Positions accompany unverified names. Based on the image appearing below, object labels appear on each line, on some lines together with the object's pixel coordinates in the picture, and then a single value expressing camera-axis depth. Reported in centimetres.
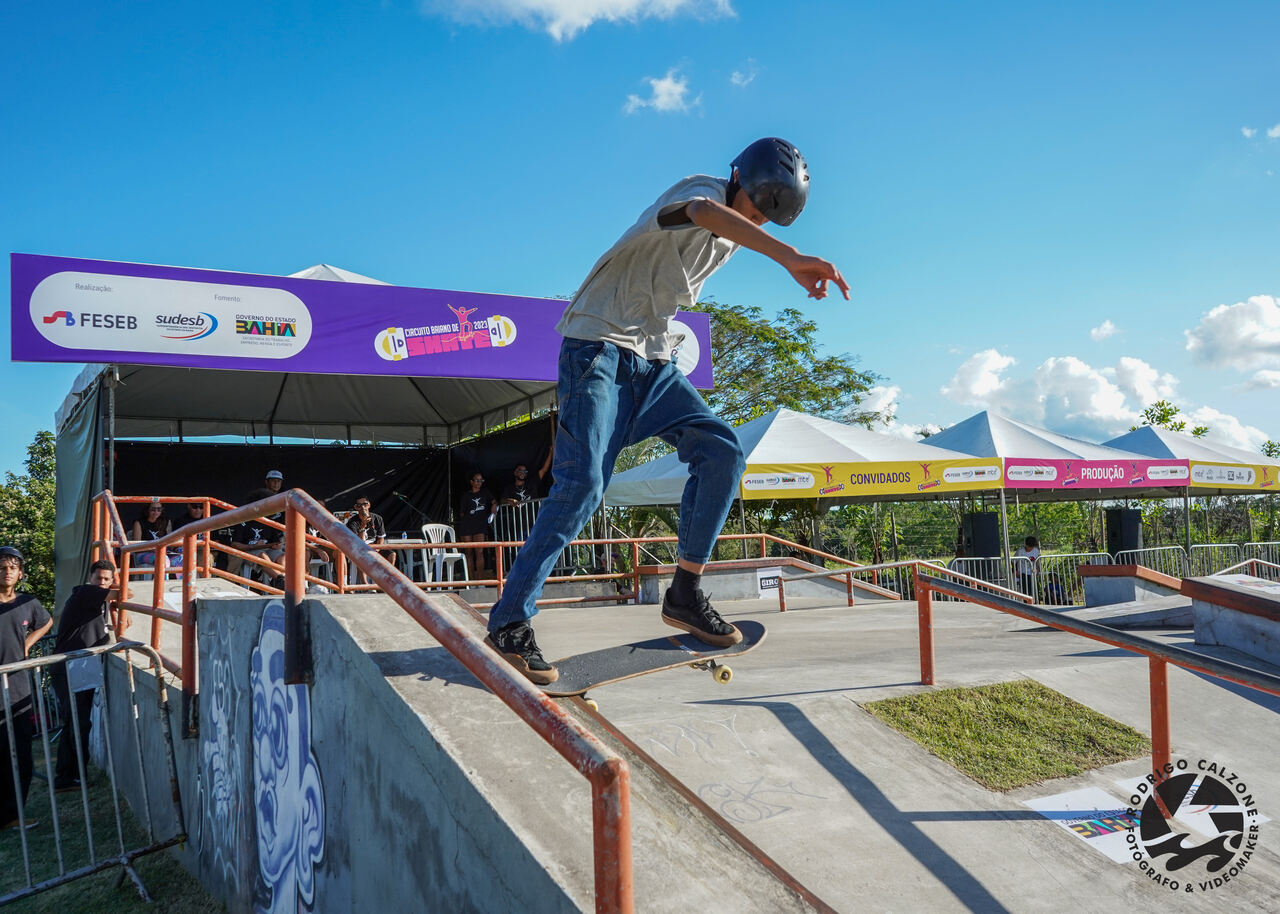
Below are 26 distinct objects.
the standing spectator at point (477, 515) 1319
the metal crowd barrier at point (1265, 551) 1706
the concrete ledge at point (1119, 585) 844
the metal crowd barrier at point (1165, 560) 1550
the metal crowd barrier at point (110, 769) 429
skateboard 266
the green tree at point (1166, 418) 2873
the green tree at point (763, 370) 2762
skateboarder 267
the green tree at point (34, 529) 2461
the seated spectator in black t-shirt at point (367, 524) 1091
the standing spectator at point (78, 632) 632
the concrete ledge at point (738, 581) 1142
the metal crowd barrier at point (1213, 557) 1548
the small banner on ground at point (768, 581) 836
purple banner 870
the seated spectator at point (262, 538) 941
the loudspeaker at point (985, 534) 1755
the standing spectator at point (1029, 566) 1424
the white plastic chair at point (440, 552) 1124
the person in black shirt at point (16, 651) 545
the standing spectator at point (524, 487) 1308
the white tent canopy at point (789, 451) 1391
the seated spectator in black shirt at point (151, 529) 1099
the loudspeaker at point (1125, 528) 1777
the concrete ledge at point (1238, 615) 548
